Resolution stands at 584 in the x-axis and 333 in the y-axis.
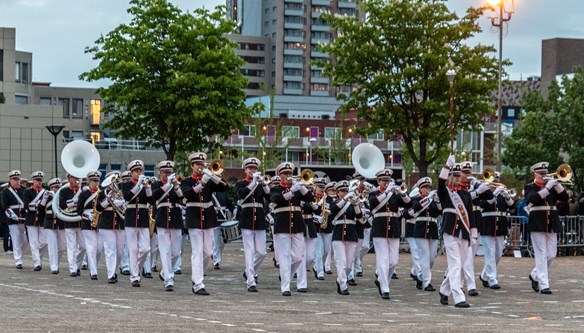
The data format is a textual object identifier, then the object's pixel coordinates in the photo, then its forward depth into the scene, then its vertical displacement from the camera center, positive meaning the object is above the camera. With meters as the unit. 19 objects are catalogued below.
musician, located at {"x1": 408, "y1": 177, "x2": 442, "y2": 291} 24.39 -1.56
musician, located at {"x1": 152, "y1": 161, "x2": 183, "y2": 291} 23.22 -1.32
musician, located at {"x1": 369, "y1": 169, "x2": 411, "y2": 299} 22.39 -1.35
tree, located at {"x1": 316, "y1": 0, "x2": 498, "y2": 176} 44.78 +2.53
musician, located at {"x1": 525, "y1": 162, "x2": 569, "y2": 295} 23.66 -1.23
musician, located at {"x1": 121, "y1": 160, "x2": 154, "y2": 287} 24.16 -1.40
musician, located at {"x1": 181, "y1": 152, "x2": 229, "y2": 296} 22.34 -1.24
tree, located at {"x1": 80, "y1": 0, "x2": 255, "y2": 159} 46.19 +2.14
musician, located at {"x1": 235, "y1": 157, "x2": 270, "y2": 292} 23.48 -1.26
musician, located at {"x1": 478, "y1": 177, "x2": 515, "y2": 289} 24.95 -1.51
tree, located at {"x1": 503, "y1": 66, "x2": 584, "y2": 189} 56.47 +0.66
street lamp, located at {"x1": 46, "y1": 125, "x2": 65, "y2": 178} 49.78 +0.28
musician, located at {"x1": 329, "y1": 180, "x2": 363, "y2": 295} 23.31 -1.53
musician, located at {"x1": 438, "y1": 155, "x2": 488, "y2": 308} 20.56 -1.31
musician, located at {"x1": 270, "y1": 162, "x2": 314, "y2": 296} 23.00 -1.31
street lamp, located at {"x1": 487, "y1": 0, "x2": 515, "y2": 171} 45.88 +3.84
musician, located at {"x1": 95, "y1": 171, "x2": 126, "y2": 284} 25.47 -1.52
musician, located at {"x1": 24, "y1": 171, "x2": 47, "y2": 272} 29.62 -1.80
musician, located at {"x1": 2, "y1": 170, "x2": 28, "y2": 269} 30.92 -1.70
